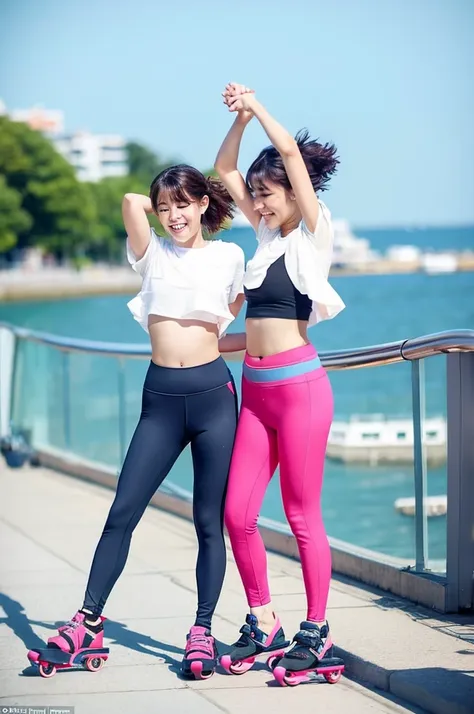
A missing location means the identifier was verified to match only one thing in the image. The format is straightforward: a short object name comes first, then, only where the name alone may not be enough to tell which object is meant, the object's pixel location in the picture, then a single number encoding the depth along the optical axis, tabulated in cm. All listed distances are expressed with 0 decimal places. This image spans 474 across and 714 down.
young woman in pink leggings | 414
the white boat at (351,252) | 15441
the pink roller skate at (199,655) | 425
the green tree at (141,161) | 18216
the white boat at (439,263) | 14312
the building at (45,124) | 18838
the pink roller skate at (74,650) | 427
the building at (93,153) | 19162
